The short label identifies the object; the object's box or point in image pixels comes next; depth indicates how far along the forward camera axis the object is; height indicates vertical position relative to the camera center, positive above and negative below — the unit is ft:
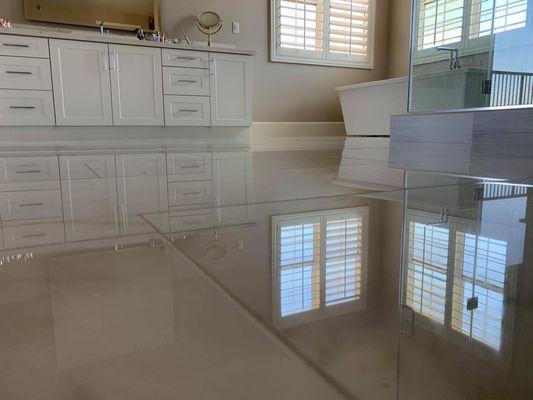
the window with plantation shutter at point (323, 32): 15.81 +3.76
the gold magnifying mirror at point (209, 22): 14.35 +3.61
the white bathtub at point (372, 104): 13.71 +0.88
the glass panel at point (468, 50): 6.98 +1.42
